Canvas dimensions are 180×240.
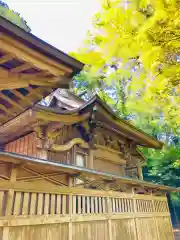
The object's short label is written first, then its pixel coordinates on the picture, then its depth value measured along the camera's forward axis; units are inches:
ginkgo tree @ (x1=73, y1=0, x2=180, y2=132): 169.8
